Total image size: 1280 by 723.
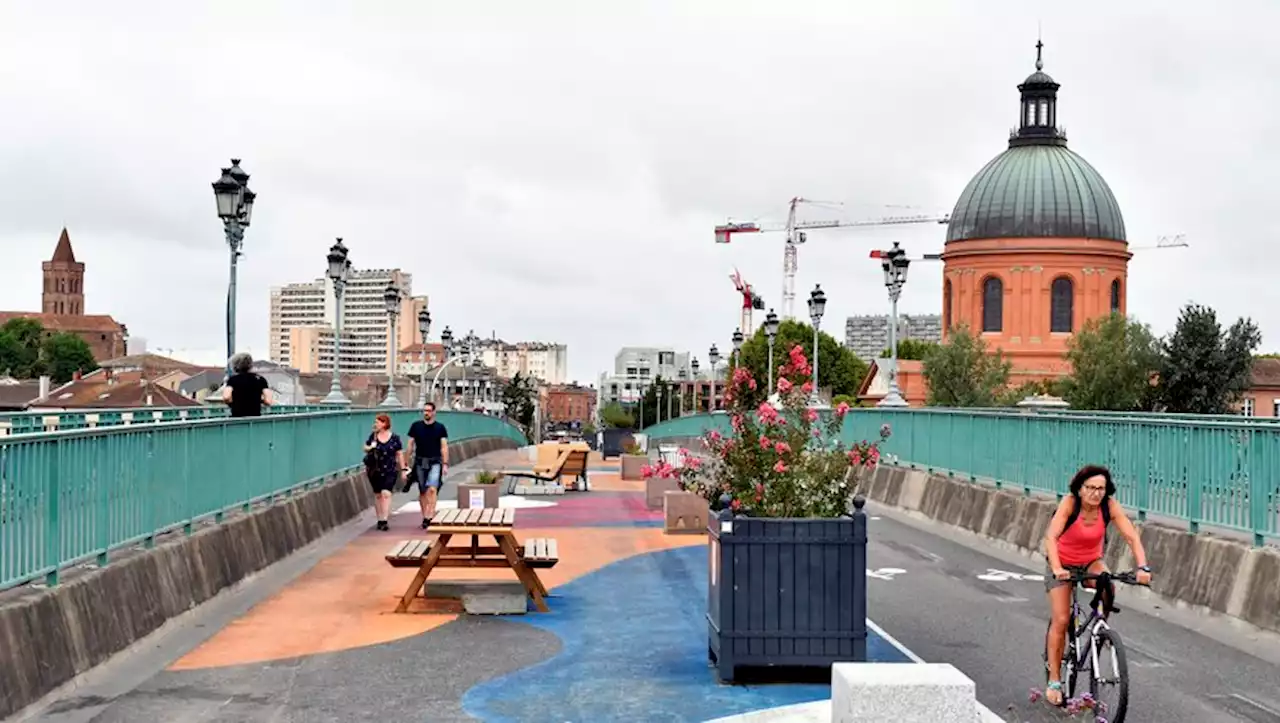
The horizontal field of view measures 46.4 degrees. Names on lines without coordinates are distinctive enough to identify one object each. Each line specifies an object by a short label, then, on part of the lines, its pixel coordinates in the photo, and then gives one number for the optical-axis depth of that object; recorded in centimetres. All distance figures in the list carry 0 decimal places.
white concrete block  761
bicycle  856
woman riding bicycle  906
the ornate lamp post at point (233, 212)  2138
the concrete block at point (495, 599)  1362
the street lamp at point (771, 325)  5706
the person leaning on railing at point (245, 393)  1780
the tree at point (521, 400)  14776
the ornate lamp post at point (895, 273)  3569
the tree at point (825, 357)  14638
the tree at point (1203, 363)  8244
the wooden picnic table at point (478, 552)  1325
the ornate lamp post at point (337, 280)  3281
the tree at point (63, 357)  17900
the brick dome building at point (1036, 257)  9956
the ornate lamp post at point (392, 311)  4322
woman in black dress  2133
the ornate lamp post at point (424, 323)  5384
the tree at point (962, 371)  9438
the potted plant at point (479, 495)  2477
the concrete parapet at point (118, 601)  902
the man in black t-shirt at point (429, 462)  2209
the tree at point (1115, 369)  8469
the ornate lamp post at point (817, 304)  4681
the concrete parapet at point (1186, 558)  1273
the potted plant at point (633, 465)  3825
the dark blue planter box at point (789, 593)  1029
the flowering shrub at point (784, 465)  1067
